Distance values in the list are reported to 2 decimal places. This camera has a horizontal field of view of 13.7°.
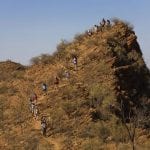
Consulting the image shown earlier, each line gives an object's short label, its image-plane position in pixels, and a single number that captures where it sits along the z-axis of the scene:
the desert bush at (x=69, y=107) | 47.67
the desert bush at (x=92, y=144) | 42.97
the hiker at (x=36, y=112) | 48.82
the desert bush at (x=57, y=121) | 46.23
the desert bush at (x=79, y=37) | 58.93
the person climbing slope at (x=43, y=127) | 45.84
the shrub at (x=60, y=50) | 58.60
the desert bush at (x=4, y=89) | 56.39
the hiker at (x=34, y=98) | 50.78
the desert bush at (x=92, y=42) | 54.44
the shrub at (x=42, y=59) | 59.53
